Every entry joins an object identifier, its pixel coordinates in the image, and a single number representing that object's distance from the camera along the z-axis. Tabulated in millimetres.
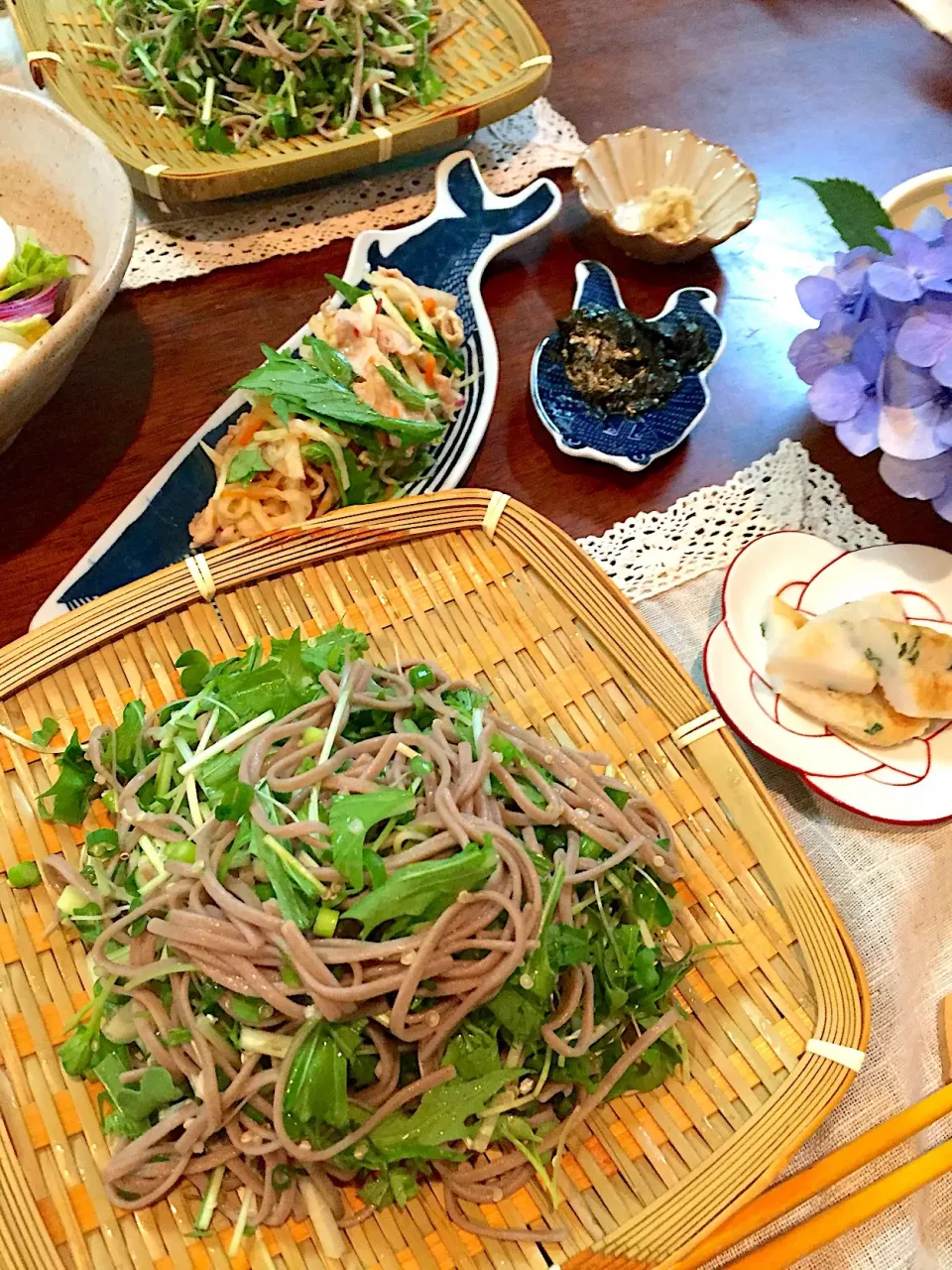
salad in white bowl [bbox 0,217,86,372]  418
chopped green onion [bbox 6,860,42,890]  325
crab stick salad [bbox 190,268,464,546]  404
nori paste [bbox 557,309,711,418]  460
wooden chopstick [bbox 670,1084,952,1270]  306
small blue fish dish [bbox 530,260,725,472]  451
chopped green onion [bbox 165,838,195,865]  310
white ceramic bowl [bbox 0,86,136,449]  376
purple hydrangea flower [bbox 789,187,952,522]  374
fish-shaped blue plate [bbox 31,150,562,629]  404
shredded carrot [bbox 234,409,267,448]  415
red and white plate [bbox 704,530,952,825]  370
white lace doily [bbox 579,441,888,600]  433
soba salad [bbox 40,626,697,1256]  293
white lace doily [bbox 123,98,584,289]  505
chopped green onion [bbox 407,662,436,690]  349
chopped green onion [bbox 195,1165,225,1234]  292
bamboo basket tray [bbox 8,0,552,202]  472
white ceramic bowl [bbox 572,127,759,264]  523
